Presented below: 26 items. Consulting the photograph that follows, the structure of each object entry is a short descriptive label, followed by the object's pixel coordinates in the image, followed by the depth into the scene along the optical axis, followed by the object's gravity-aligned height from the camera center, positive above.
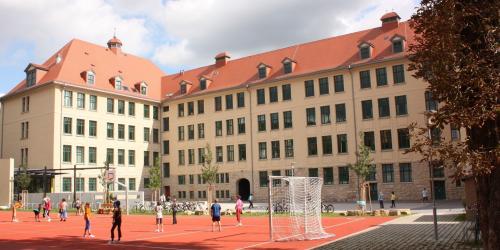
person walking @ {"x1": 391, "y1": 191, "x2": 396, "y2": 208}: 43.06 -1.59
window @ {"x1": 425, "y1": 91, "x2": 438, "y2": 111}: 50.07 +7.16
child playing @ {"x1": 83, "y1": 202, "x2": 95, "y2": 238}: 23.16 -1.29
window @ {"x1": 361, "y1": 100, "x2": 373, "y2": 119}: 54.44 +7.50
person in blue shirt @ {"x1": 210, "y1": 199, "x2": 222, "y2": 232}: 24.78 -1.27
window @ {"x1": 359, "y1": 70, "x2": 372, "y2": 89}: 54.66 +10.66
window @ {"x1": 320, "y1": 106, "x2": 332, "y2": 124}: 56.97 +7.37
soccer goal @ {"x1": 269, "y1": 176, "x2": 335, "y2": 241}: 20.98 -0.99
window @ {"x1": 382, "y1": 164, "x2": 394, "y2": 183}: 52.75 +0.81
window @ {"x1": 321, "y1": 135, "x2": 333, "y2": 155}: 56.53 +4.15
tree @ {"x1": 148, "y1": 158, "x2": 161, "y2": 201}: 57.25 +1.03
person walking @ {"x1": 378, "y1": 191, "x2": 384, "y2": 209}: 42.53 -1.50
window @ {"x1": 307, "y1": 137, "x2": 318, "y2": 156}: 57.53 +4.06
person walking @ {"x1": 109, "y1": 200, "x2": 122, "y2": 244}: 20.44 -1.14
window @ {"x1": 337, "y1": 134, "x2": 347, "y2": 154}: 55.60 +4.12
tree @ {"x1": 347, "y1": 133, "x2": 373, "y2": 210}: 41.97 +1.50
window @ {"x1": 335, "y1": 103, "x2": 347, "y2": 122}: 56.00 +7.38
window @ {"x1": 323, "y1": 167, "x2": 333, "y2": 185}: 56.19 +0.73
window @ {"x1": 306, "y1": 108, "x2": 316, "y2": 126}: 57.93 +7.35
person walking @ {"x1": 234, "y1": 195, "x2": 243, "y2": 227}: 28.58 -1.29
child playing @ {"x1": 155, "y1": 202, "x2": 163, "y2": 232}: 25.17 -1.34
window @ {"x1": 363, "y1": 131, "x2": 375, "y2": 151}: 53.88 +4.34
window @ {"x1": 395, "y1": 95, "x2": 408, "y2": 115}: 52.34 +7.47
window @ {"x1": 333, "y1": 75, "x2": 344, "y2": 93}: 56.34 +10.60
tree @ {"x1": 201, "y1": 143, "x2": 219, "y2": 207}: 52.62 +1.21
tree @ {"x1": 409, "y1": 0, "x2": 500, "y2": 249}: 10.60 +1.88
